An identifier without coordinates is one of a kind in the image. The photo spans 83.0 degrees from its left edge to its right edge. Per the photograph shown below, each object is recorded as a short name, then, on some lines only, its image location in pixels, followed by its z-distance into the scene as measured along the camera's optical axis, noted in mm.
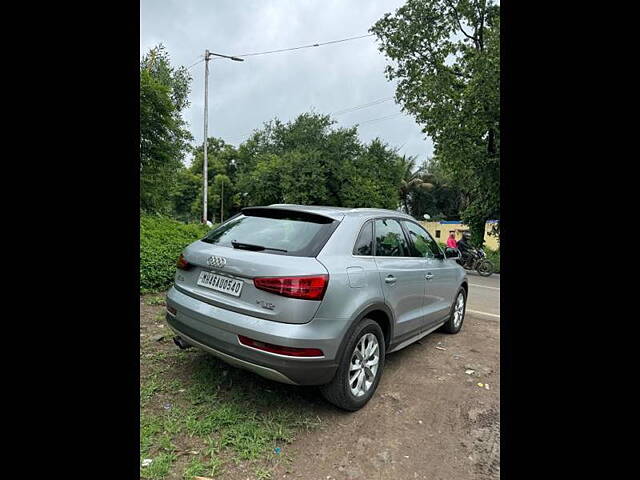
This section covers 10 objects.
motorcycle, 12602
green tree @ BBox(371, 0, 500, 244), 12586
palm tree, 34000
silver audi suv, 2352
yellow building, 25094
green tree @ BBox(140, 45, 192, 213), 8211
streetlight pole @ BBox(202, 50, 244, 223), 15367
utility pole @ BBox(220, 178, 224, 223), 33431
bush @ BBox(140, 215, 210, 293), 5859
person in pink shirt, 12687
